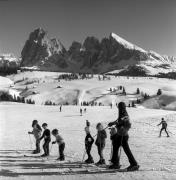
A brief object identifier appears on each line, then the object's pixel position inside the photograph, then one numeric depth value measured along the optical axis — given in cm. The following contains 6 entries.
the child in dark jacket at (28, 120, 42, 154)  1596
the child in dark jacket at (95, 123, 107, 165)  1252
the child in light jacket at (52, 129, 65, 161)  1338
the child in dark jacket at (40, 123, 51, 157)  1478
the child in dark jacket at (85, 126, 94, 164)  1304
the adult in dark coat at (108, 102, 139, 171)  1078
